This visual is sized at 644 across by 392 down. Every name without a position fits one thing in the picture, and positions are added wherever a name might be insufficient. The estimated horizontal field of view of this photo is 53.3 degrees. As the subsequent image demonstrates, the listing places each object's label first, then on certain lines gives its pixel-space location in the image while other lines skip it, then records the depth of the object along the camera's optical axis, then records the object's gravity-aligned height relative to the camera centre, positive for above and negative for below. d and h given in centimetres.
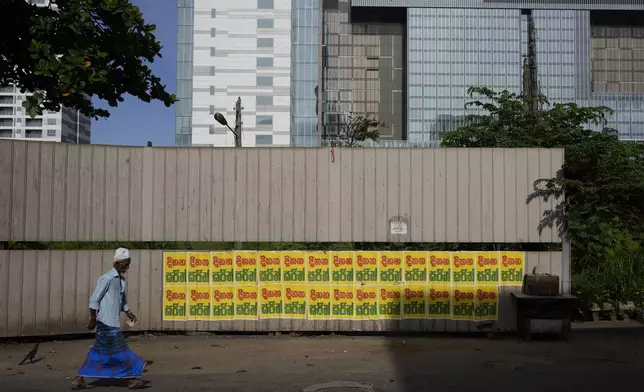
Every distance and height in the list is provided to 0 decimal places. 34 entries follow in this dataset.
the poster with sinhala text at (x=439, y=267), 1009 -72
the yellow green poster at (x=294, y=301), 1008 -127
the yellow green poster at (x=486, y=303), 1005 -128
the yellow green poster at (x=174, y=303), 1011 -132
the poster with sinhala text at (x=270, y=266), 1011 -72
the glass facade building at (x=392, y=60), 10081 +2851
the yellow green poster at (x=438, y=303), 1004 -128
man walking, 712 -138
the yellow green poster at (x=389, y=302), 1003 -127
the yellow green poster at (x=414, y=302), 1002 -126
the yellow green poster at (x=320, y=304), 1009 -131
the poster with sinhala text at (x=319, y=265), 1012 -71
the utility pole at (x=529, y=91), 1923 +437
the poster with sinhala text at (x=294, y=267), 1011 -74
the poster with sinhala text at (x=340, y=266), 1011 -70
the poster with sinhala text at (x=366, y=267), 1009 -72
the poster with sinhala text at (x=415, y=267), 1008 -72
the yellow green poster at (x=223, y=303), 1012 -131
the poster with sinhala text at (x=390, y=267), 1007 -72
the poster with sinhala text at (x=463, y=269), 1010 -75
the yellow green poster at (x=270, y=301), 1009 -127
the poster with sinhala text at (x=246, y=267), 1012 -74
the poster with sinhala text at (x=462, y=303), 1006 -128
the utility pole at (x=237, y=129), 1020 +294
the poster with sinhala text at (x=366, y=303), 1005 -129
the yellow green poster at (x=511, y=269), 1012 -74
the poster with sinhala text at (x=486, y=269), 1013 -74
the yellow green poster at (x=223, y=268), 1015 -76
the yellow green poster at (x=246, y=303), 1010 -131
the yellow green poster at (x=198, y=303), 1012 -132
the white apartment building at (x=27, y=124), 13850 +2101
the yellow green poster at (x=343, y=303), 1008 -129
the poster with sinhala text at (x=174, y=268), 1014 -77
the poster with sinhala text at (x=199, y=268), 1016 -77
